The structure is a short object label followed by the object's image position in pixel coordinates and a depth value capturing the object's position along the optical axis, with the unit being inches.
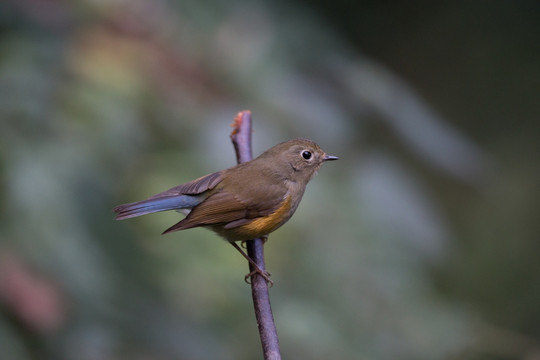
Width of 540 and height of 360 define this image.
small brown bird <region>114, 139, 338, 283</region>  199.4
